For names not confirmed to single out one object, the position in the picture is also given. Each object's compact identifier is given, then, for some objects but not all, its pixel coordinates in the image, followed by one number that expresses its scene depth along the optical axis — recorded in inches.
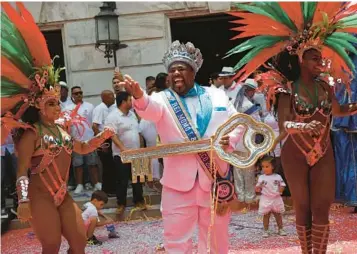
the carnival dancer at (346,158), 339.0
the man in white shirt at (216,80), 379.9
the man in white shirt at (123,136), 350.9
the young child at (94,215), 295.0
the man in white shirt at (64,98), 378.8
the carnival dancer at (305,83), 207.6
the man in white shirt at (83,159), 385.7
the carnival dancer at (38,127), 195.9
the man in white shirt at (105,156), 374.6
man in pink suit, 197.8
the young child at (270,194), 300.0
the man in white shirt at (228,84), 369.7
